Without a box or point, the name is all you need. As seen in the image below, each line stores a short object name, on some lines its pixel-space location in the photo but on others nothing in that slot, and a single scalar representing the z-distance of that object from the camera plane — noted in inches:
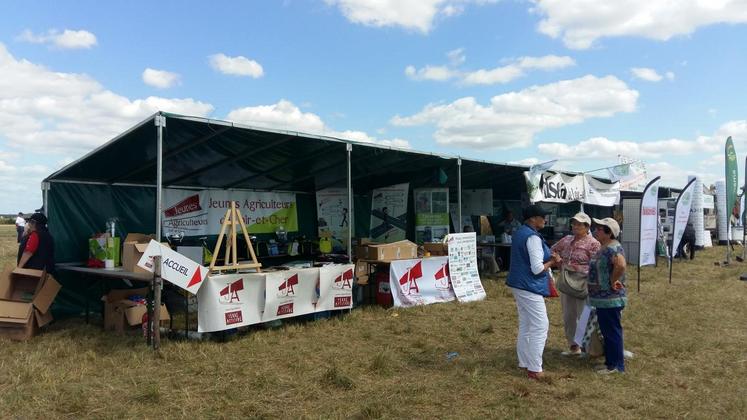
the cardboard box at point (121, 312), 269.4
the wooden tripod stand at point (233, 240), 258.2
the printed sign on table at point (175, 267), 221.3
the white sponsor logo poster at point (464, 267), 364.2
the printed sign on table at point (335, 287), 290.4
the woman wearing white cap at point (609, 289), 189.2
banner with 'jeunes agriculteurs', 361.1
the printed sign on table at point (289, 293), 262.7
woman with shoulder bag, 210.7
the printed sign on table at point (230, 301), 236.5
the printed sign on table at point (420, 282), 332.2
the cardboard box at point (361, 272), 339.0
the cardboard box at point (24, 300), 256.2
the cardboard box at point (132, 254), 264.4
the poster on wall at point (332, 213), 446.6
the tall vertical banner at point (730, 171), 538.3
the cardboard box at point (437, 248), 367.2
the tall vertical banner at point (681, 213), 468.1
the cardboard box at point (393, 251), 333.4
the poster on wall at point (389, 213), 446.0
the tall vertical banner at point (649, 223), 421.1
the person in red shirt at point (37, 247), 271.1
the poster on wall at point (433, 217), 447.8
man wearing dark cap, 185.0
